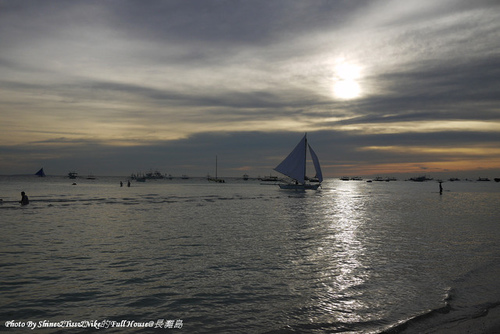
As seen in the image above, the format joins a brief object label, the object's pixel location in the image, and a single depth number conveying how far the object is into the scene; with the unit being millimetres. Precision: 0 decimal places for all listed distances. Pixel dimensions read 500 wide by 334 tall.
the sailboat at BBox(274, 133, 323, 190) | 95750
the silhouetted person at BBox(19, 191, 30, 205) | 49000
